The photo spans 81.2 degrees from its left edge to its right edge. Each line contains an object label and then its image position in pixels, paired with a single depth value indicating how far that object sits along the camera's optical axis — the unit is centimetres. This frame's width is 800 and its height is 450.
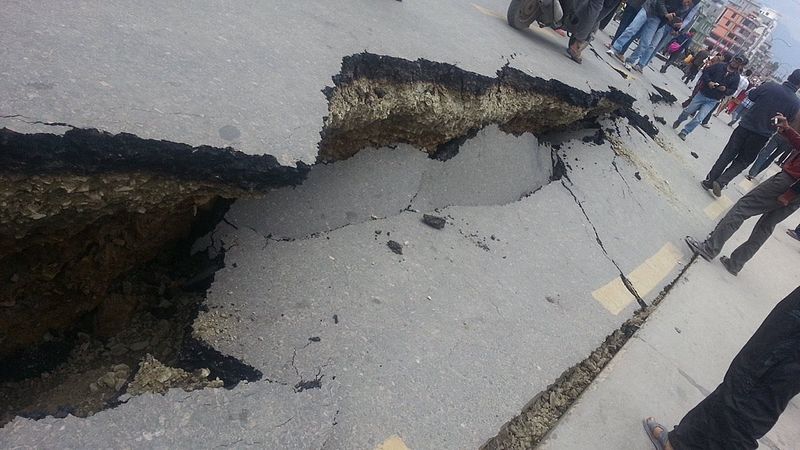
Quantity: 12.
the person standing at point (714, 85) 804
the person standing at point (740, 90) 1170
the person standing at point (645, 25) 792
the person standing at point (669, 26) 812
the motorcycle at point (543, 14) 547
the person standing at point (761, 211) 448
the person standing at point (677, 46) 1252
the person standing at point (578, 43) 588
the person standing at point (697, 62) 1155
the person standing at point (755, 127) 617
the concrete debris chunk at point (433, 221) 333
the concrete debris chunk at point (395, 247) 299
